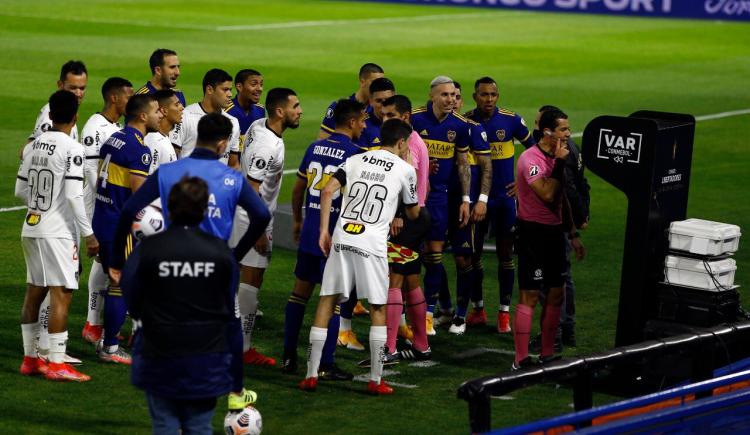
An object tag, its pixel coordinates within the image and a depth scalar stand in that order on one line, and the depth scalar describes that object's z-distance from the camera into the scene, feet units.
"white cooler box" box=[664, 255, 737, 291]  61.62
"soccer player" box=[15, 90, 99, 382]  60.59
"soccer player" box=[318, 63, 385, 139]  78.43
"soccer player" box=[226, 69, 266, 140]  77.82
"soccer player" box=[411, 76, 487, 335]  73.61
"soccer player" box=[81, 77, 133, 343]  68.59
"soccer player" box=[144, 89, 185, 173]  64.95
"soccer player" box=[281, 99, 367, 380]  63.87
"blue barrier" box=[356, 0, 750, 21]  260.62
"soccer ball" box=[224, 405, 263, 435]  53.88
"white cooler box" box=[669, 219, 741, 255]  61.31
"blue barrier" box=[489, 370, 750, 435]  45.96
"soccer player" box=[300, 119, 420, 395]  60.80
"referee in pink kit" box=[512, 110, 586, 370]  64.49
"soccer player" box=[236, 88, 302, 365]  66.74
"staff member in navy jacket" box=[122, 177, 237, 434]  43.04
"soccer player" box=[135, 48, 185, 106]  80.18
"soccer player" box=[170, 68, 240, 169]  73.97
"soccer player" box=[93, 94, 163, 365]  63.31
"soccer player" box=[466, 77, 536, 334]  76.13
